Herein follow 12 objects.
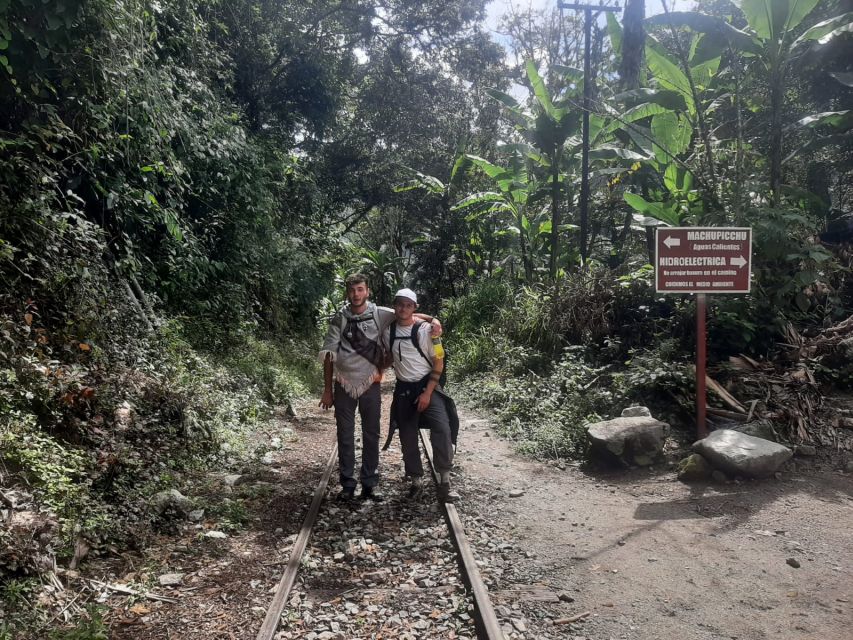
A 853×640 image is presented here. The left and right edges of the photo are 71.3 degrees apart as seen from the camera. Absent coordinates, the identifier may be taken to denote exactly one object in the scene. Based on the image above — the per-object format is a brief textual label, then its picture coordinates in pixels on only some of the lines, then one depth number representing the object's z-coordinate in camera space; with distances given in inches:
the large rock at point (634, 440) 251.3
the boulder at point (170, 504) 189.5
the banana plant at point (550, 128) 476.4
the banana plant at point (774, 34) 307.3
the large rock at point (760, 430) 241.9
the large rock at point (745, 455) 219.3
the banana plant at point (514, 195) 549.6
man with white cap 207.2
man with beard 206.5
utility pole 414.0
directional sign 249.4
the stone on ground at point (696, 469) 231.5
